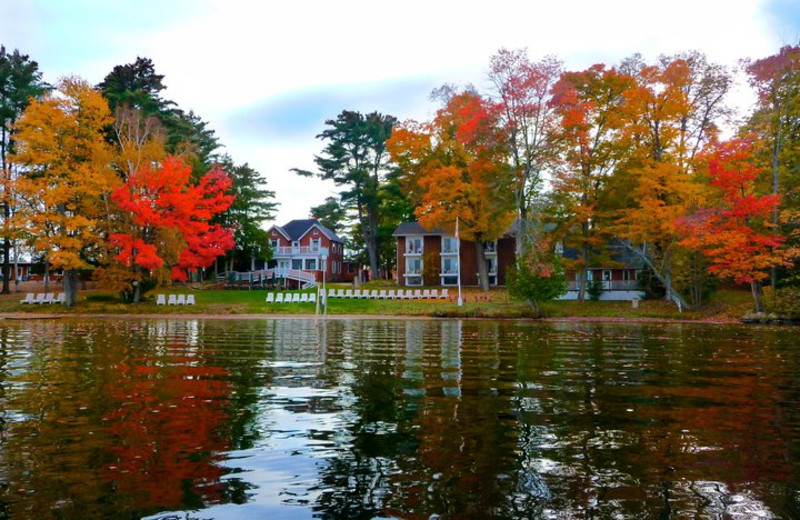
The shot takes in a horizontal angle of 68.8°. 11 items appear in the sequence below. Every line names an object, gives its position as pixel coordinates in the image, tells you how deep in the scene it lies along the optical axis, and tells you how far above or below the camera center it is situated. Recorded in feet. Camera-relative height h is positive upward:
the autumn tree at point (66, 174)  119.03 +23.83
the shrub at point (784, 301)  98.04 -2.49
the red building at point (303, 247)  241.96 +17.24
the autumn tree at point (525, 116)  120.06 +35.72
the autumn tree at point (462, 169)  126.82 +29.50
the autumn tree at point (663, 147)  119.96 +31.11
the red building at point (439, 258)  195.52 +10.08
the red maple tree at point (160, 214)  120.98 +15.68
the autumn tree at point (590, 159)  129.90 +29.12
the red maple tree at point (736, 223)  101.65 +11.51
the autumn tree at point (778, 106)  103.81 +33.25
